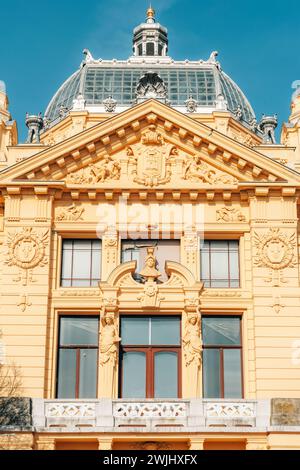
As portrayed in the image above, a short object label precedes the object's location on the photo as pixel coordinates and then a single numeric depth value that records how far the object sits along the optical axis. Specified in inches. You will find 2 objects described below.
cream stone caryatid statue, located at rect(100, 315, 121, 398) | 1186.0
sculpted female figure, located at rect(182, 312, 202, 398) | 1186.0
